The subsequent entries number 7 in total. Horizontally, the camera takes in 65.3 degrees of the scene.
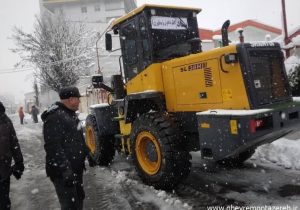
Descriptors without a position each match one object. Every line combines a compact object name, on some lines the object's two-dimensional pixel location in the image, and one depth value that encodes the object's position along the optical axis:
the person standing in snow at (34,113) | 19.44
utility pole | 8.36
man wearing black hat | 2.38
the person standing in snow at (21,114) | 20.20
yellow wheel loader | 3.16
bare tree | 19.27
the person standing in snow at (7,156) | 2.97
